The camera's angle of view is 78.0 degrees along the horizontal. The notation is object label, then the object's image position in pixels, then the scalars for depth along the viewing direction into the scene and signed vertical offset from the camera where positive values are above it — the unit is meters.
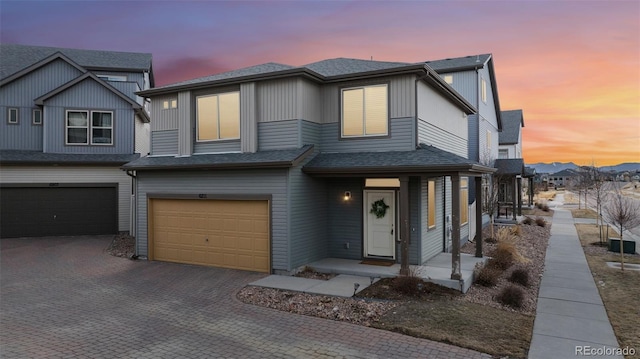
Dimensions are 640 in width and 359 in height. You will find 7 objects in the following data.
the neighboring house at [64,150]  18.16 +1.66
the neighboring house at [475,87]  21.47 +5.32
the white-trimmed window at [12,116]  19.00 +3.29
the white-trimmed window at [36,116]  19.34 +3.34
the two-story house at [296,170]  11.38 +0.39
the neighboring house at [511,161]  26.64 +1.47
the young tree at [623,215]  14.66 -1.28
